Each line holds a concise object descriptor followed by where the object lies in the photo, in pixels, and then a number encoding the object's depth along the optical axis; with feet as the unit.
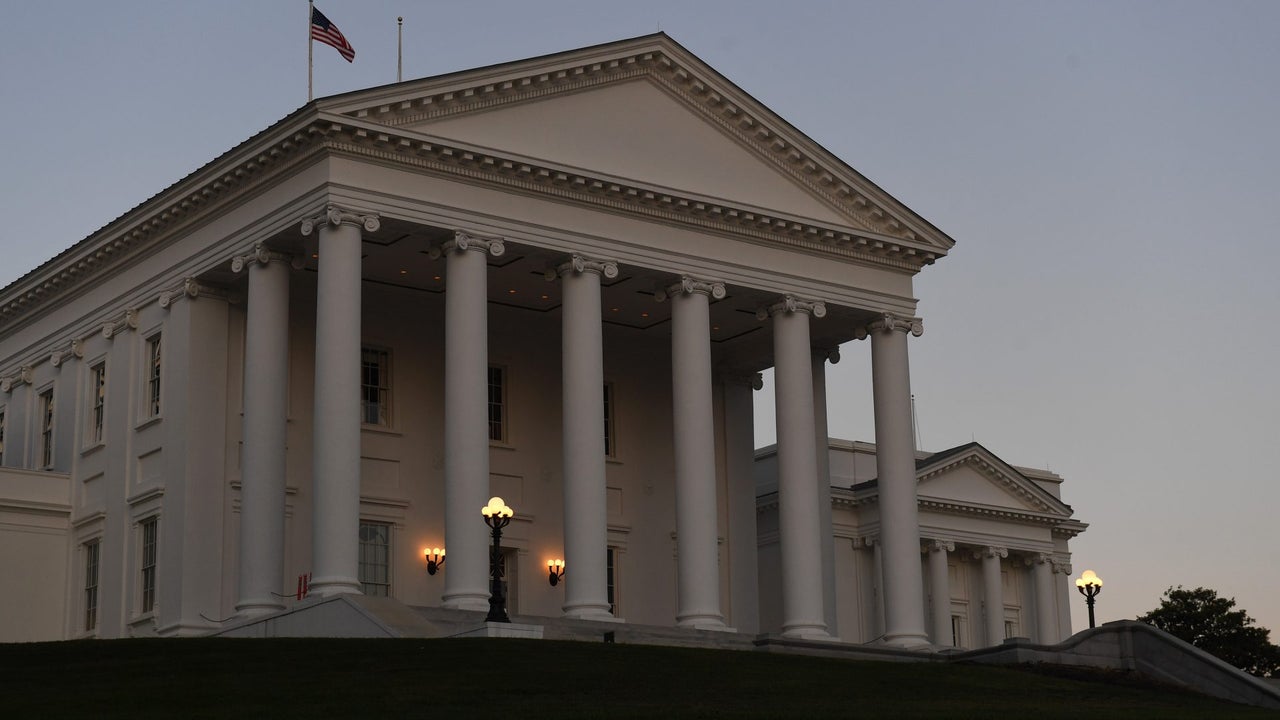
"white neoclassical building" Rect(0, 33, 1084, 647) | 141.49
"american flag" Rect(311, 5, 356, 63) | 151.94
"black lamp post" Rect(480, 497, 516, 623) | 119.65
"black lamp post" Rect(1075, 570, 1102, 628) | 146.51
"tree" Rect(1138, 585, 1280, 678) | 284.20
